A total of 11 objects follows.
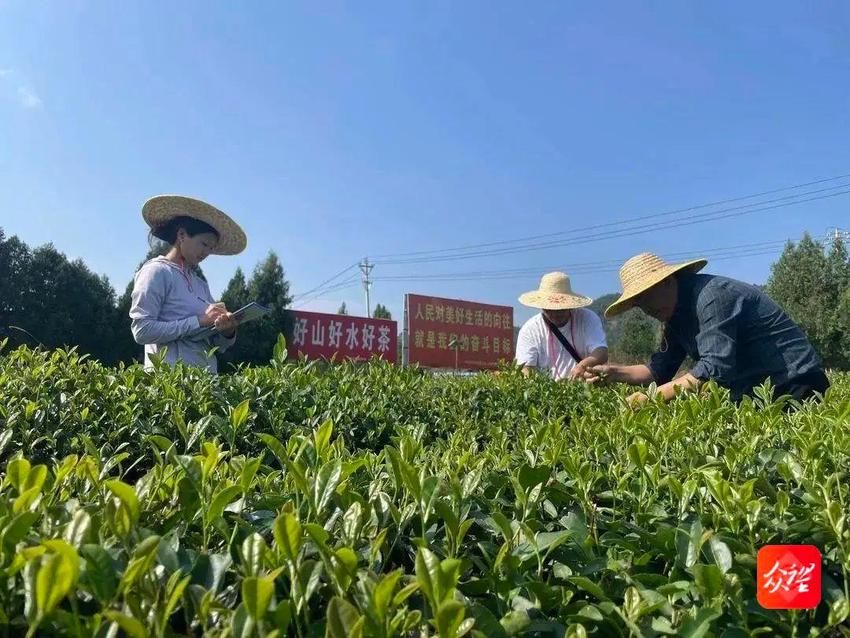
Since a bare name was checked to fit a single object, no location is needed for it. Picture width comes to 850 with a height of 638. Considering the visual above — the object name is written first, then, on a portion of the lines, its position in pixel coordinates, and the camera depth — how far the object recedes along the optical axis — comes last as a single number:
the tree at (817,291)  29.16
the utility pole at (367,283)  50.09
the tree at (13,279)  23.81
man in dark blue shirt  2.87
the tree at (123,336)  25.80
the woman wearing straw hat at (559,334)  4.84
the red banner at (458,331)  16.14
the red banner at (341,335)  16.77
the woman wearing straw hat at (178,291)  3.51
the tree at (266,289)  30.81
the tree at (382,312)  56.73
